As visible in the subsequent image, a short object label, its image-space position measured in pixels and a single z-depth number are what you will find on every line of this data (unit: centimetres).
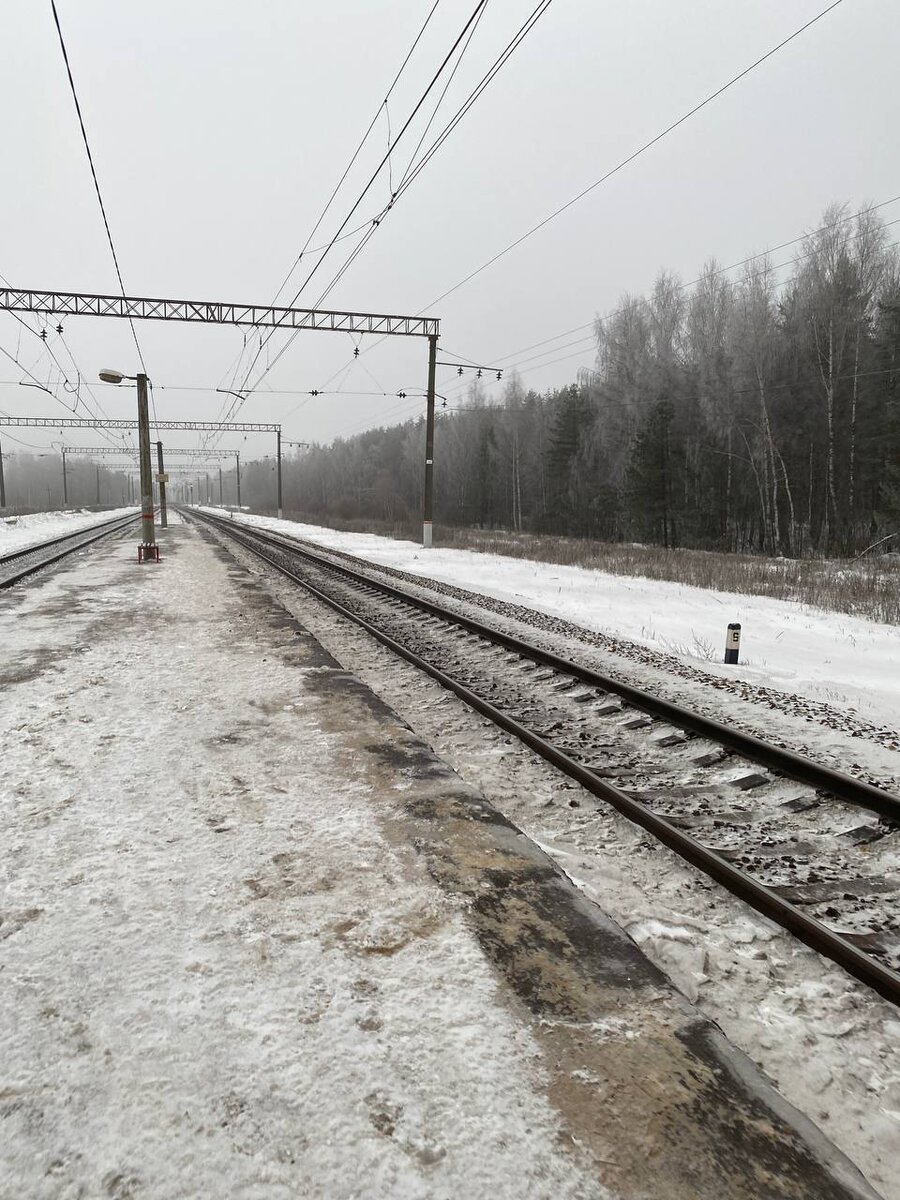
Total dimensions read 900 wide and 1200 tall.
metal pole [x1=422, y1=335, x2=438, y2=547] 2433
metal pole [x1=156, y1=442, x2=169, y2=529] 3770
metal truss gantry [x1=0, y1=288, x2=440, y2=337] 1930
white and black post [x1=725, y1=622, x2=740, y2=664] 806
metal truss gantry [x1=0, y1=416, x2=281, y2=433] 4844
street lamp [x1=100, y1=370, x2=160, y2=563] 1745
